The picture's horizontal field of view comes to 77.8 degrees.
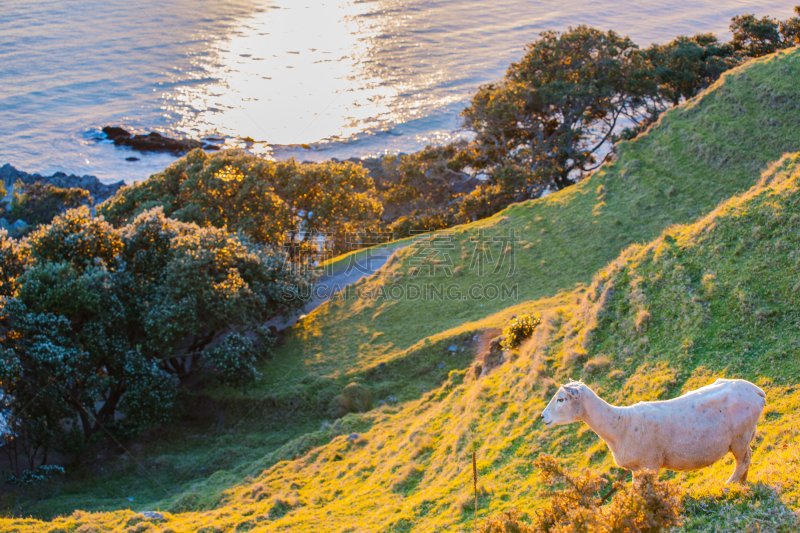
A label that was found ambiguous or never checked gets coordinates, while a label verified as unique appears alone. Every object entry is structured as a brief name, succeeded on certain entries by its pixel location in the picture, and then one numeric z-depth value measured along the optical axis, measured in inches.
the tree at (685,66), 1646.2
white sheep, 301.0
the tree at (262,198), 1450.5
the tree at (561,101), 1626.5
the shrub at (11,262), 888.9
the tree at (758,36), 1705.2
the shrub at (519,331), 682.2
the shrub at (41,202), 2261.3
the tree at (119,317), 806.5
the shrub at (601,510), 246.7
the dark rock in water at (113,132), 3127.5
